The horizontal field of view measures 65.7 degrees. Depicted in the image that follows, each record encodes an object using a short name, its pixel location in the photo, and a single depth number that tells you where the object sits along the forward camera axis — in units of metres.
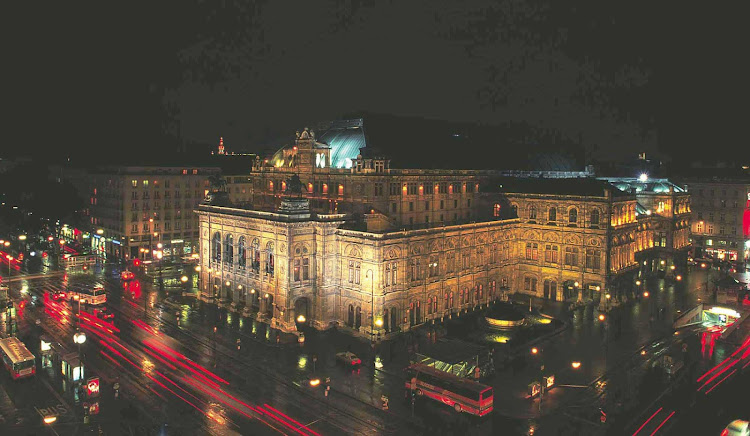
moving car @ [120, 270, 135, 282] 97.06
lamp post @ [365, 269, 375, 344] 67.56
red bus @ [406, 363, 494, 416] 45.97
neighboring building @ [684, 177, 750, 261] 118.19
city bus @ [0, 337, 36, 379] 51.56
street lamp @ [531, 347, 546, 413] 49.92
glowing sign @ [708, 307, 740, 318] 74.38
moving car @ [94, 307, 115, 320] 74.12
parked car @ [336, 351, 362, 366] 57.91
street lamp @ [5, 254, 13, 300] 78.88
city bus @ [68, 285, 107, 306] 78.81
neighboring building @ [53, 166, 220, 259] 114.88
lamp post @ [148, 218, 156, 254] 117.25
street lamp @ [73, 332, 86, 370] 53.05
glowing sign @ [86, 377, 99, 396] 48.78
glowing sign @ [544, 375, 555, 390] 51.74
